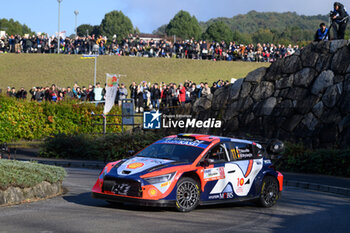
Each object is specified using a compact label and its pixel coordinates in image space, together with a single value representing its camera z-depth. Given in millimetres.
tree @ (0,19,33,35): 165150
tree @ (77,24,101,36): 180100
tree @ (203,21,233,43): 139025
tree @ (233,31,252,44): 144125
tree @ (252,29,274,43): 152500
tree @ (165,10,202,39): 162000
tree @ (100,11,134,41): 169250
